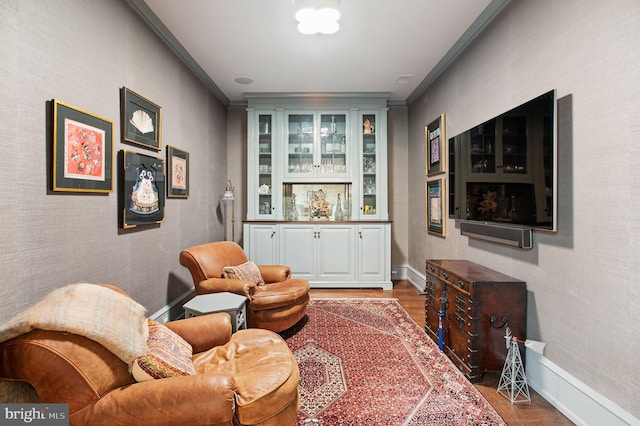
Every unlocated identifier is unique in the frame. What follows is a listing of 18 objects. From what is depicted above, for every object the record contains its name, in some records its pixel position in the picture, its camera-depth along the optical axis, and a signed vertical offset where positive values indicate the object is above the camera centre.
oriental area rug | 1.82 -1.16
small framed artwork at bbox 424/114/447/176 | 3.63 +0.80
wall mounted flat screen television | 1.89 +0.30
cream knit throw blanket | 1.08 -0.39
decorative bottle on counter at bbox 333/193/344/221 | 4.74 -0.04
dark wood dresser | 2.13 -0.74
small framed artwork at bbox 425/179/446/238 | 3.66 +0.04
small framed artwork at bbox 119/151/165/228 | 2.30 +0.18
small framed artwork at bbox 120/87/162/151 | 2.32 +0.74
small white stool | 2.30 -0.70
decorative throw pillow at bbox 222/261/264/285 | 3.02 -0.60
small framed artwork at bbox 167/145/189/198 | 3.04 +0.40
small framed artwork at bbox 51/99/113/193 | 1.71 +0.37
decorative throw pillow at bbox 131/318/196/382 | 1.29 -0.64
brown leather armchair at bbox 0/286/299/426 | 1.07 -0.68
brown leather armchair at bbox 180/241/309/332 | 2.75 -0.73
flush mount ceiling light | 2.38 +1.55
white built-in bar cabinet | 4.52 +0.47
